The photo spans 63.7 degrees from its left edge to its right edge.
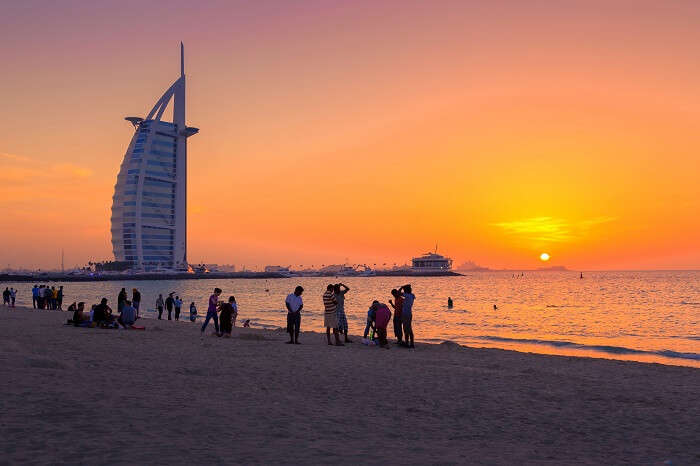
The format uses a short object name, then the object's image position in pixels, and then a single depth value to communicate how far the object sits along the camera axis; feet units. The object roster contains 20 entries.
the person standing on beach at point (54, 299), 144.05
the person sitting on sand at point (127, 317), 77.25
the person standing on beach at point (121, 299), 92.04
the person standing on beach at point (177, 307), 121.21
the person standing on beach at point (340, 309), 62.95
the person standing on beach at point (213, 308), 77.82
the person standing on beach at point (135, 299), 103.17
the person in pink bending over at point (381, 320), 65.72
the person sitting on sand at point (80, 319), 78.28
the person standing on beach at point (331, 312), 62.28
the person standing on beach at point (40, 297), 146.72
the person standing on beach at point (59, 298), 145.42
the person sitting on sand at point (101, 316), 77.66
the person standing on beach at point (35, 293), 150.00
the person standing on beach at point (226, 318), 72.74
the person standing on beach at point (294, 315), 61.82
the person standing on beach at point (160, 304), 125.70
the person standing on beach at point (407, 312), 64.54
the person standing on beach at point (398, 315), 64.90
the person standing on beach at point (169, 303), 119.44
